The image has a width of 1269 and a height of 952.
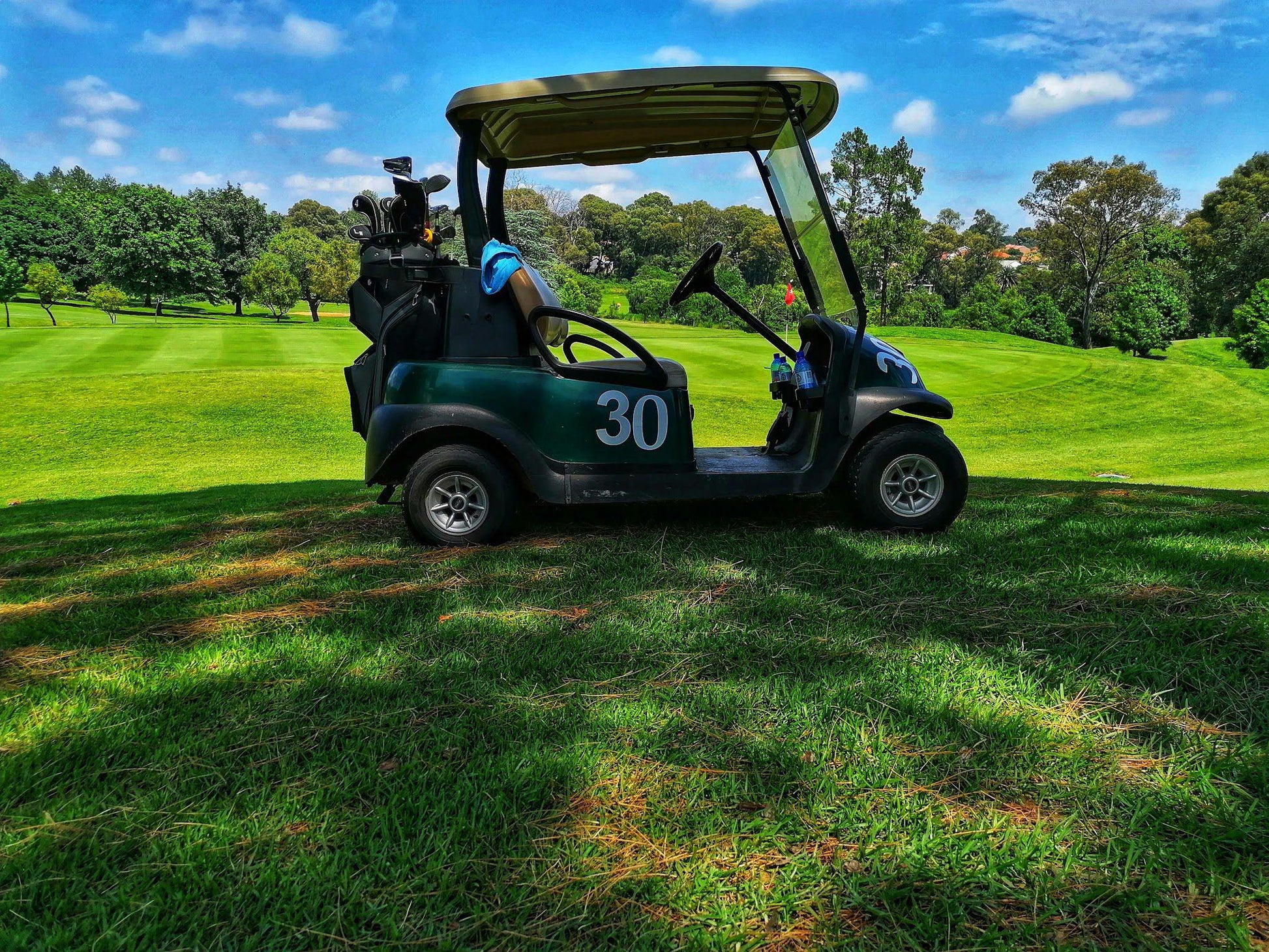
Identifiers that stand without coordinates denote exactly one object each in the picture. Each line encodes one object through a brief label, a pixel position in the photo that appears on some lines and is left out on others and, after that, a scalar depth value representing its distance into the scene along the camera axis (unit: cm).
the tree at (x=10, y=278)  3047
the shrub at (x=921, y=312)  3775
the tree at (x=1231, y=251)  3847
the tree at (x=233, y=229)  4972
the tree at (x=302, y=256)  4569
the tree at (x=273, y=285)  3912
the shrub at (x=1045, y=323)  3638
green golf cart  348
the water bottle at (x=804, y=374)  384
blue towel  354
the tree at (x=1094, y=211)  3541
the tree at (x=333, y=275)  4459
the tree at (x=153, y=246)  4325
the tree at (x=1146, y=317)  3088
